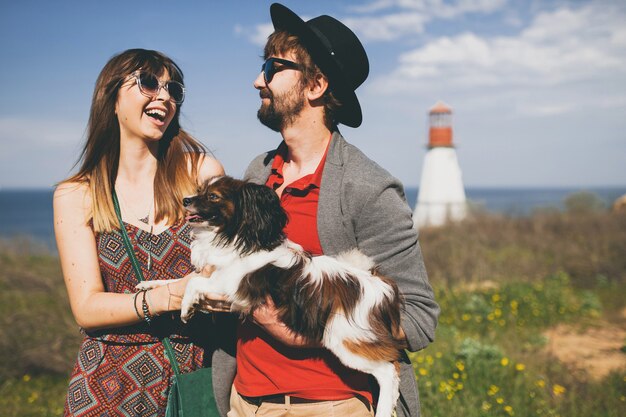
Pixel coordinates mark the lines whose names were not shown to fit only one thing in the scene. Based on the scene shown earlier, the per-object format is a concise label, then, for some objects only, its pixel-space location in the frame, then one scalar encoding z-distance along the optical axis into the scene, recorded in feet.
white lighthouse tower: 76.48
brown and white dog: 8.16
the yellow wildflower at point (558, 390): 17.27
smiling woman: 8.69
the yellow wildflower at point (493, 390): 16.47
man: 8.03
